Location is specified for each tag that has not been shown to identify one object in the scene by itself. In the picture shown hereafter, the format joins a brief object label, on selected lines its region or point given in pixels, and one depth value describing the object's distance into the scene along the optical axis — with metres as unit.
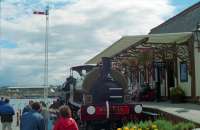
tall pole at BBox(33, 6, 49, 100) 16.96
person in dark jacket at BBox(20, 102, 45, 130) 8.96
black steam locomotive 14.04
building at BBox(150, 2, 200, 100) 19.74
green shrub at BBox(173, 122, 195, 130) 9.78
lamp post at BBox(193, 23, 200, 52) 19.12
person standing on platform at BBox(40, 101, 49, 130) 13.64
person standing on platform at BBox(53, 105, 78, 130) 8.65
